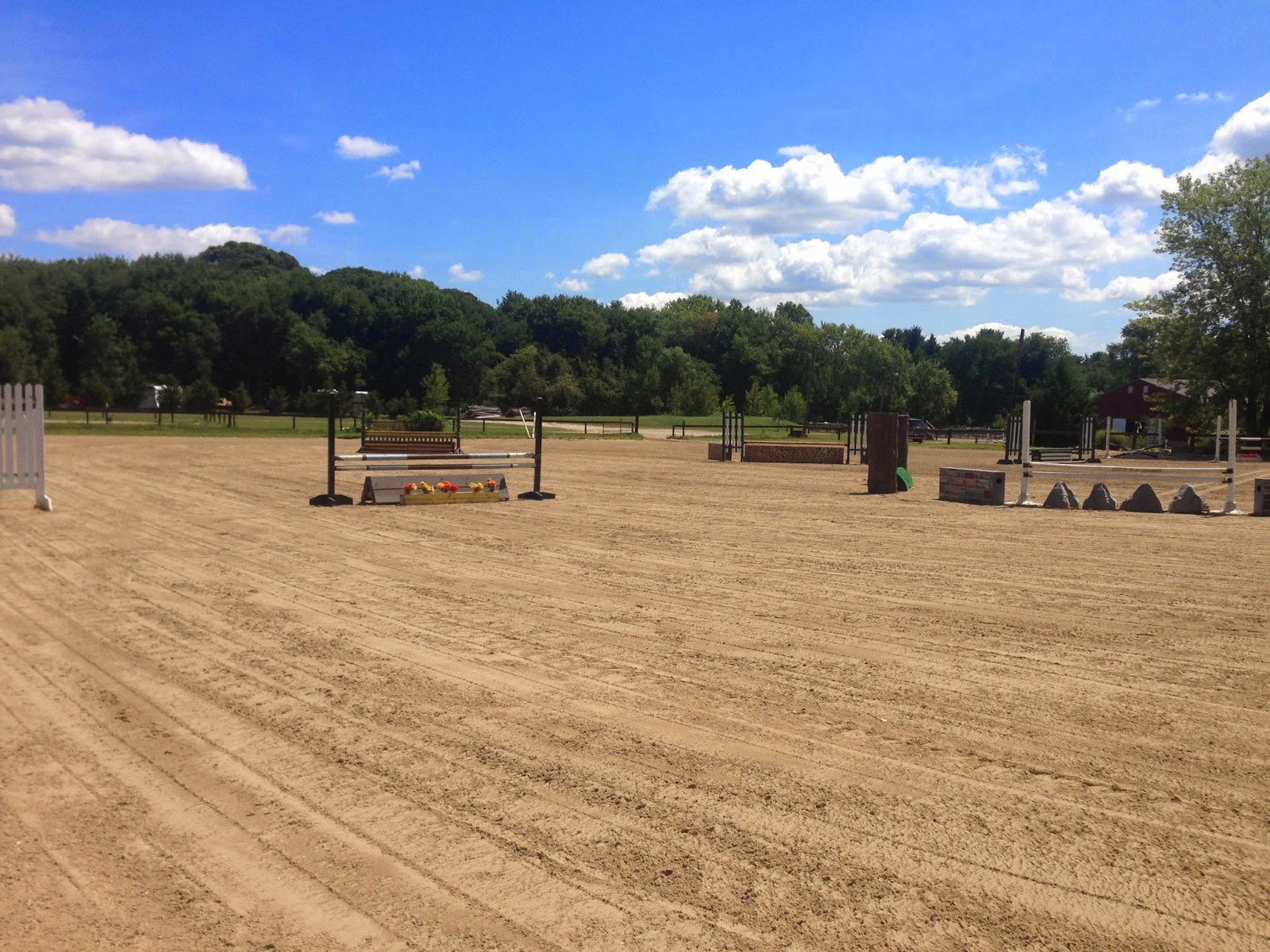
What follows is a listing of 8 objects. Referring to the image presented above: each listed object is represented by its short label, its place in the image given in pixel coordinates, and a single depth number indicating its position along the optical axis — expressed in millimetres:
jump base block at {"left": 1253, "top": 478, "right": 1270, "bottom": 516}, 16141
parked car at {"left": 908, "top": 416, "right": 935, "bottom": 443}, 57656
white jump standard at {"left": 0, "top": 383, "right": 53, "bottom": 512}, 14547
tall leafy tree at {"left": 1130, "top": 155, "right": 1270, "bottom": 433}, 45688
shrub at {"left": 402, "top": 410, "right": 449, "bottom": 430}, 31234
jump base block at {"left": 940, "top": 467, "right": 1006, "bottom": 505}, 17500
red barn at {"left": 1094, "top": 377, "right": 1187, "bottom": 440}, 74375
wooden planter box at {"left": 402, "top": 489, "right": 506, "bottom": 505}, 15984
